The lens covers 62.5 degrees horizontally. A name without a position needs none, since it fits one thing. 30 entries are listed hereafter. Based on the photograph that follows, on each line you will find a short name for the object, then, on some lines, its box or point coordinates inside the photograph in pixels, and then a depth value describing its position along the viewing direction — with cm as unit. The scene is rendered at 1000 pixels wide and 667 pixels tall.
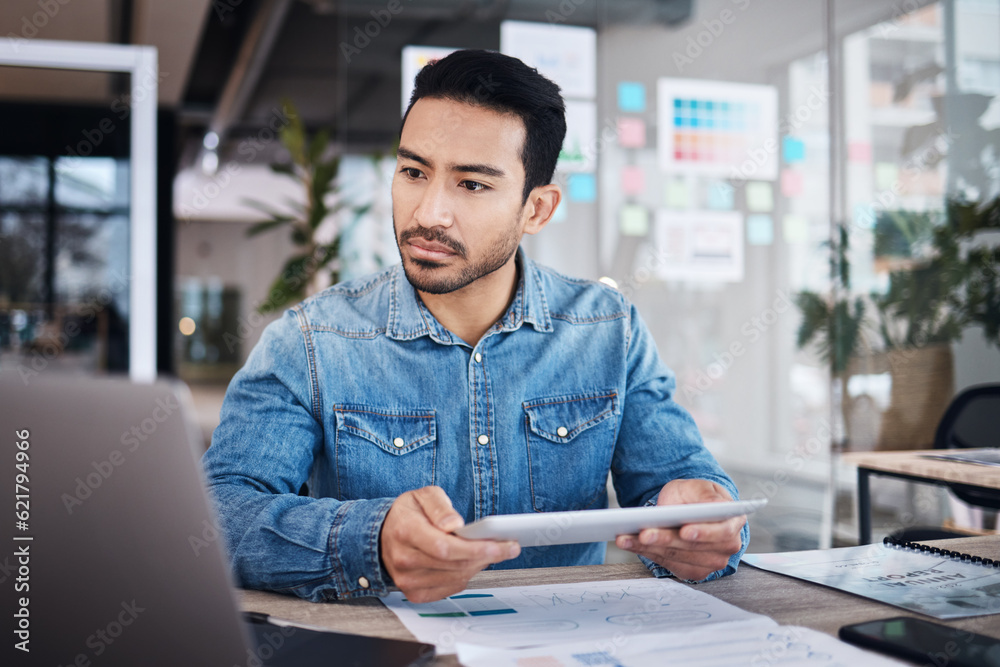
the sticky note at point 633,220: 389
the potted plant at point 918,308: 362
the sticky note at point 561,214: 394
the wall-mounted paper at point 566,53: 389
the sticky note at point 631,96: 390
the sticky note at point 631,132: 389
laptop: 50
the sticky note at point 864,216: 376
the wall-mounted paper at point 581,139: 386
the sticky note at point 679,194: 390
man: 129
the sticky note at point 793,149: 388
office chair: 164
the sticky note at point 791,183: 389
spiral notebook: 91
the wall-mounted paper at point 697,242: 389
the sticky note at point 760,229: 392
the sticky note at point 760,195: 391
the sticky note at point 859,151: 377
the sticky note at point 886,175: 374
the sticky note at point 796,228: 388
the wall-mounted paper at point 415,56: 395
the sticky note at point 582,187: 392
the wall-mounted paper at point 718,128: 389
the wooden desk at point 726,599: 83
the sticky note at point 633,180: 389
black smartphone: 72
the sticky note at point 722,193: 390
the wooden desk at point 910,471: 168
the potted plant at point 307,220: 479
